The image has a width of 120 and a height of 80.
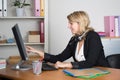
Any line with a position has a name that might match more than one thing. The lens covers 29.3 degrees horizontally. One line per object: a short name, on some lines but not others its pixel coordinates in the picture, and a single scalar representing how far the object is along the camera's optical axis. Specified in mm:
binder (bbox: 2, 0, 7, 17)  3440
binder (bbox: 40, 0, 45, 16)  3453
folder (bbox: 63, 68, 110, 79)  1766
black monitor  2096
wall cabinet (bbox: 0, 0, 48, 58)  3721
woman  2238
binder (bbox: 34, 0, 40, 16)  3458
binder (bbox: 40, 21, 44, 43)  3508
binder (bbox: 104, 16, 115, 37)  3373
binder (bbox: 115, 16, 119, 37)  3350
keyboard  2042
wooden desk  1781
